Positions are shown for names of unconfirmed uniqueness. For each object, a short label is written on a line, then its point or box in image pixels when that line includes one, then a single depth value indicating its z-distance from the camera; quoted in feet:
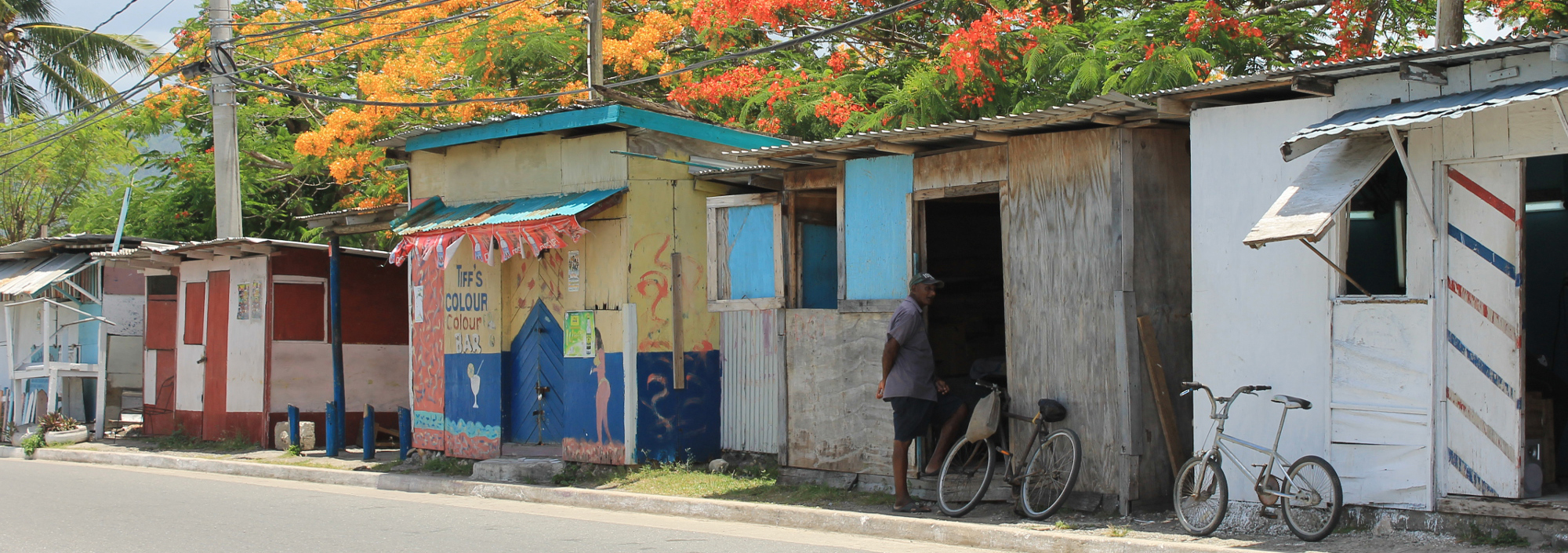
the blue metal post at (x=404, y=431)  46.93
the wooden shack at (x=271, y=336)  53.98
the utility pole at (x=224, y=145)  53.36
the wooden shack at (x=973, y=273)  28.45
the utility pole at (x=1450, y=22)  33.81
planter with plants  57.98
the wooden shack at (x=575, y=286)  39.58
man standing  30.25
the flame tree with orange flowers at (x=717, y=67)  41.29
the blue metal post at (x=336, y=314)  50.98
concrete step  40.01
